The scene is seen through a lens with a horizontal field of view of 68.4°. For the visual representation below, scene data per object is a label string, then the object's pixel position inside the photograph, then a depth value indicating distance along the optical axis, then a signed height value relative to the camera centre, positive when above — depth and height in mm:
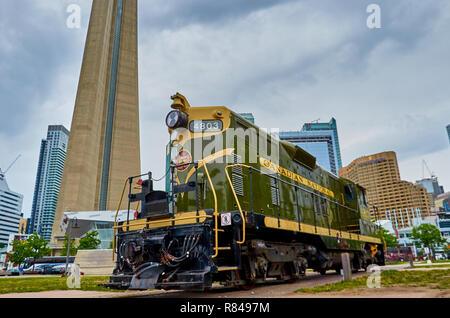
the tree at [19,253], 46812 +1562
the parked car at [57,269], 33231 -554
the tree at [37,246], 47562 +2493
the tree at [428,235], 44406 +2103
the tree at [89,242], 45562 +2698
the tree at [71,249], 49562 +2091
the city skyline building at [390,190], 154500 +28645
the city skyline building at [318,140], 161000 +54942
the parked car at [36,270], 36406 -629
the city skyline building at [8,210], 148625 +24438
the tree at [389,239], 43156 +1695
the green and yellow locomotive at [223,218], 5898 +782
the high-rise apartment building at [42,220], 188975 +24955
